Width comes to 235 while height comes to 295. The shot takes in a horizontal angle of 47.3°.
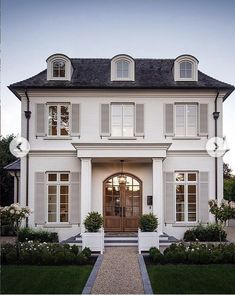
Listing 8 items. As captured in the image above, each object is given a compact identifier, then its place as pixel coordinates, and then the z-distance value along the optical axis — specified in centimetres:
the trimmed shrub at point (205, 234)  1143
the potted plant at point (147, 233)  1003
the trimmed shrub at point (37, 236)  1131
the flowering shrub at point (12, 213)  890
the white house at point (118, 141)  1207
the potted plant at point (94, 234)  1003
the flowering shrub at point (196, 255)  851
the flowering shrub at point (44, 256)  840
